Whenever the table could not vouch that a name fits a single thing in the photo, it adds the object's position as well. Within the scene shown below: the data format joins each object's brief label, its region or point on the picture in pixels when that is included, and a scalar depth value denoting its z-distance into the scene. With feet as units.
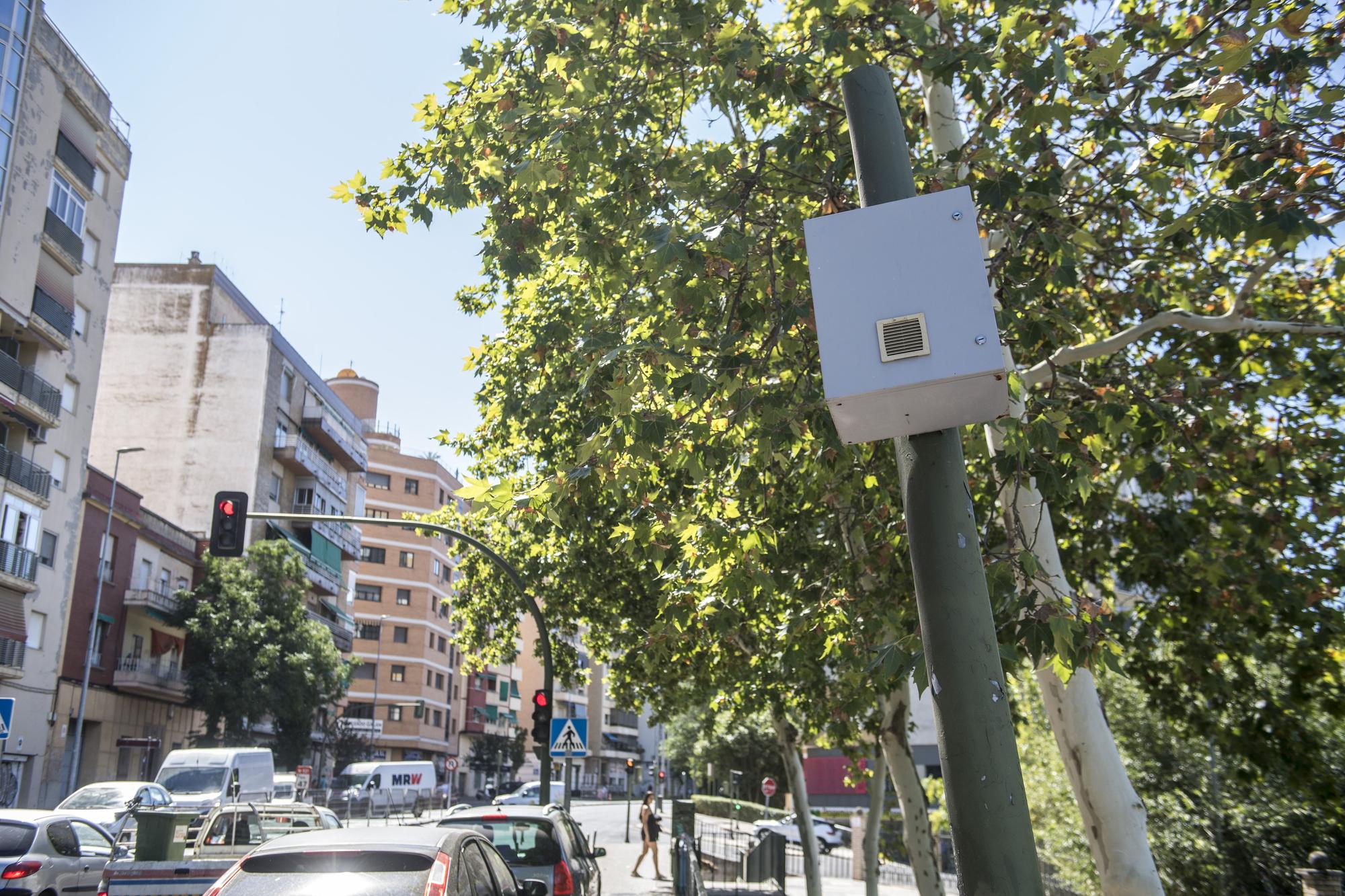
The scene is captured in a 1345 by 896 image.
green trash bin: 34.71
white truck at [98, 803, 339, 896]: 27.73
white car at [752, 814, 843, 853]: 146.83
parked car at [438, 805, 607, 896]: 34.35
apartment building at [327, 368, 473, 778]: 244.83
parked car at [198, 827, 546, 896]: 18.22
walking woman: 90.48
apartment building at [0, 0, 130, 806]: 102.83
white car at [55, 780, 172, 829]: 70.90
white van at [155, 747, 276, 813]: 87.10
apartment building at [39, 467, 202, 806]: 117.60
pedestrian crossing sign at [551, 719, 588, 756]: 65.82
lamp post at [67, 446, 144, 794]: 113.70
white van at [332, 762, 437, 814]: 160.84
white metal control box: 11.05
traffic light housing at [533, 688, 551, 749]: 65.77
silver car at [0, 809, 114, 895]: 43.32
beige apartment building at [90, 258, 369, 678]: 159.84
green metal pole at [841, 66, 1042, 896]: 10.36
